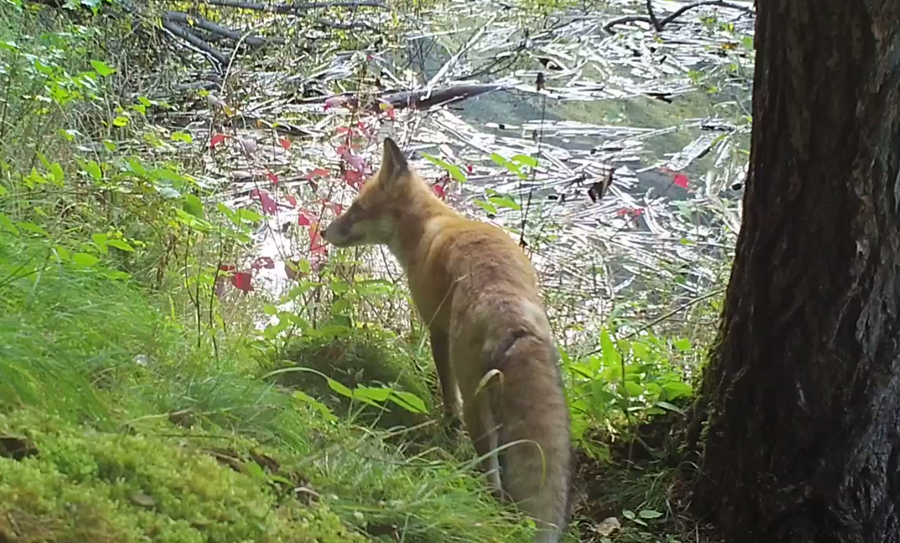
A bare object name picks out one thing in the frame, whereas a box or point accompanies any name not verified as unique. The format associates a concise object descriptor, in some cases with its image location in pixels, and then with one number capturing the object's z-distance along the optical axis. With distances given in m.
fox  2.41
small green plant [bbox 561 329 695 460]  3.26
